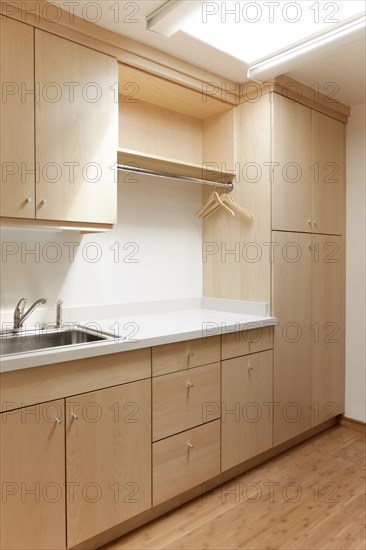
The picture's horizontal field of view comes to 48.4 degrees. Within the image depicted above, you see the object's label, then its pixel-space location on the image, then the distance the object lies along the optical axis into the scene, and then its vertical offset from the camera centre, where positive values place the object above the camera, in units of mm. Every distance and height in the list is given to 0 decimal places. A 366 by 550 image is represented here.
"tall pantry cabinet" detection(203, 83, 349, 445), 2582 +194
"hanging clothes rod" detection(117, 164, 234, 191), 2242 +574
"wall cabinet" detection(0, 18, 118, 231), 1733 +644
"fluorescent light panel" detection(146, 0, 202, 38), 1750 +1149
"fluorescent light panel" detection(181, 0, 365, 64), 1938 +1248
